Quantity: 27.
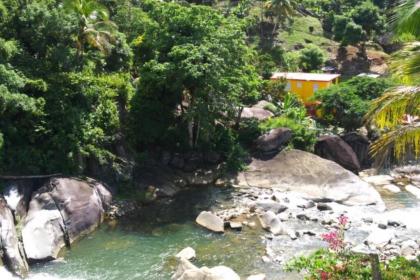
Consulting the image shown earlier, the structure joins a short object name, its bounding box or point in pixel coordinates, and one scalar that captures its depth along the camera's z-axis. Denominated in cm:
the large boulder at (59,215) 2072
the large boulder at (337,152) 3350
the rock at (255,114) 3566
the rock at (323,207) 2698
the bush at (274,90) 4128
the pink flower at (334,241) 1215
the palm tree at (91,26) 2712
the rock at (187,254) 2097
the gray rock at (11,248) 1928
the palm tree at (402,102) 1203
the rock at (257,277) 1869
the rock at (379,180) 3191
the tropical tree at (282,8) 5338
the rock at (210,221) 2392
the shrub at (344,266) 1205
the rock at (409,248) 2066
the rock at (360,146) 3462
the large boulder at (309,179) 2845
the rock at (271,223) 2389
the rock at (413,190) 2993
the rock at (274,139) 3253
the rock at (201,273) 1780
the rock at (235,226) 2420
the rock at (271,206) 2648
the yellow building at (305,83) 4319
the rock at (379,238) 2217
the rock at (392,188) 3072
